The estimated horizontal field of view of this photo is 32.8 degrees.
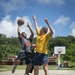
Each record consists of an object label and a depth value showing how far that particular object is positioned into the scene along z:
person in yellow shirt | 4.05
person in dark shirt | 4.76
